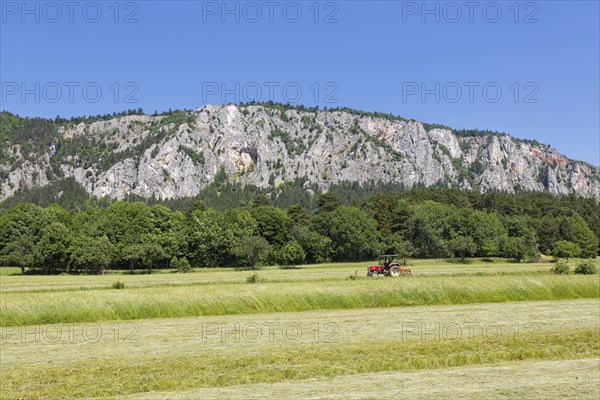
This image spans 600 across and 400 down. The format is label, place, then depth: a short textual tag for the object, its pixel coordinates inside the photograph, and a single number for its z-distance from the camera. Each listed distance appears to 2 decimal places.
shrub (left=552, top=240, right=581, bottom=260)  114.06
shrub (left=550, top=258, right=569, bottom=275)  45.24
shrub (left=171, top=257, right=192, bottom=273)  88.54
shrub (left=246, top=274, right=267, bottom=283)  42.38
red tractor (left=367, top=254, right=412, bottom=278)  54.28
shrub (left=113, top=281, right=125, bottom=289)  40.38
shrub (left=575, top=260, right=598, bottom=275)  45.78
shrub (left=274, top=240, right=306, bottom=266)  98.19
